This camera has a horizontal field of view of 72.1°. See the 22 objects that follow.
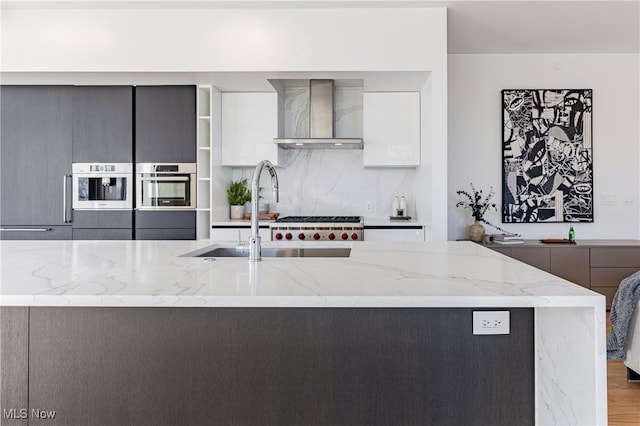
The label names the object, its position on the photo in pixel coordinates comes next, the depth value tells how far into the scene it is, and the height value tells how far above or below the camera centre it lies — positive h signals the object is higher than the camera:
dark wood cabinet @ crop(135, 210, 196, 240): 3.91 -0.12
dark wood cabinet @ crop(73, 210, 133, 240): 3.91 -0.12
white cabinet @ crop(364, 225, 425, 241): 3.82 -0.20
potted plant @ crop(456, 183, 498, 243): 4.31 +0.05
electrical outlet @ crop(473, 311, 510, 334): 1.22 -0.31
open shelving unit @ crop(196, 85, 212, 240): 3.94 +0.43
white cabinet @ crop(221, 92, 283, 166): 4.15 +0.87
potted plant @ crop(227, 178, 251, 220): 4.36 +0.13
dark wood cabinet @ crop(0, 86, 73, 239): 3.91 +0.45
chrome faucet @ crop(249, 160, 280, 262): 1.66 -0.01
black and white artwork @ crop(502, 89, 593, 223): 4.52 +0.55
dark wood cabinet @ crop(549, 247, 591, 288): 4.11 -0.48
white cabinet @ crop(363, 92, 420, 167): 4.10 +0.78
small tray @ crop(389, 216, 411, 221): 4.34 -0.07
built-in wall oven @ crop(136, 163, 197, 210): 3.89 +0.23
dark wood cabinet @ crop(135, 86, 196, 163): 3.87 +0.78
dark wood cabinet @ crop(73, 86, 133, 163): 3.86 +0.78
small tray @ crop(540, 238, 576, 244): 4.26 -0.29
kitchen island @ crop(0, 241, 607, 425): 1.23 -0.43
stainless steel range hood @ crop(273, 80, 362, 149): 4.05 +0.86
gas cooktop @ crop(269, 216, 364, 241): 3.79 -0.16
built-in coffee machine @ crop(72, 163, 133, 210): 3.88 +0.22
